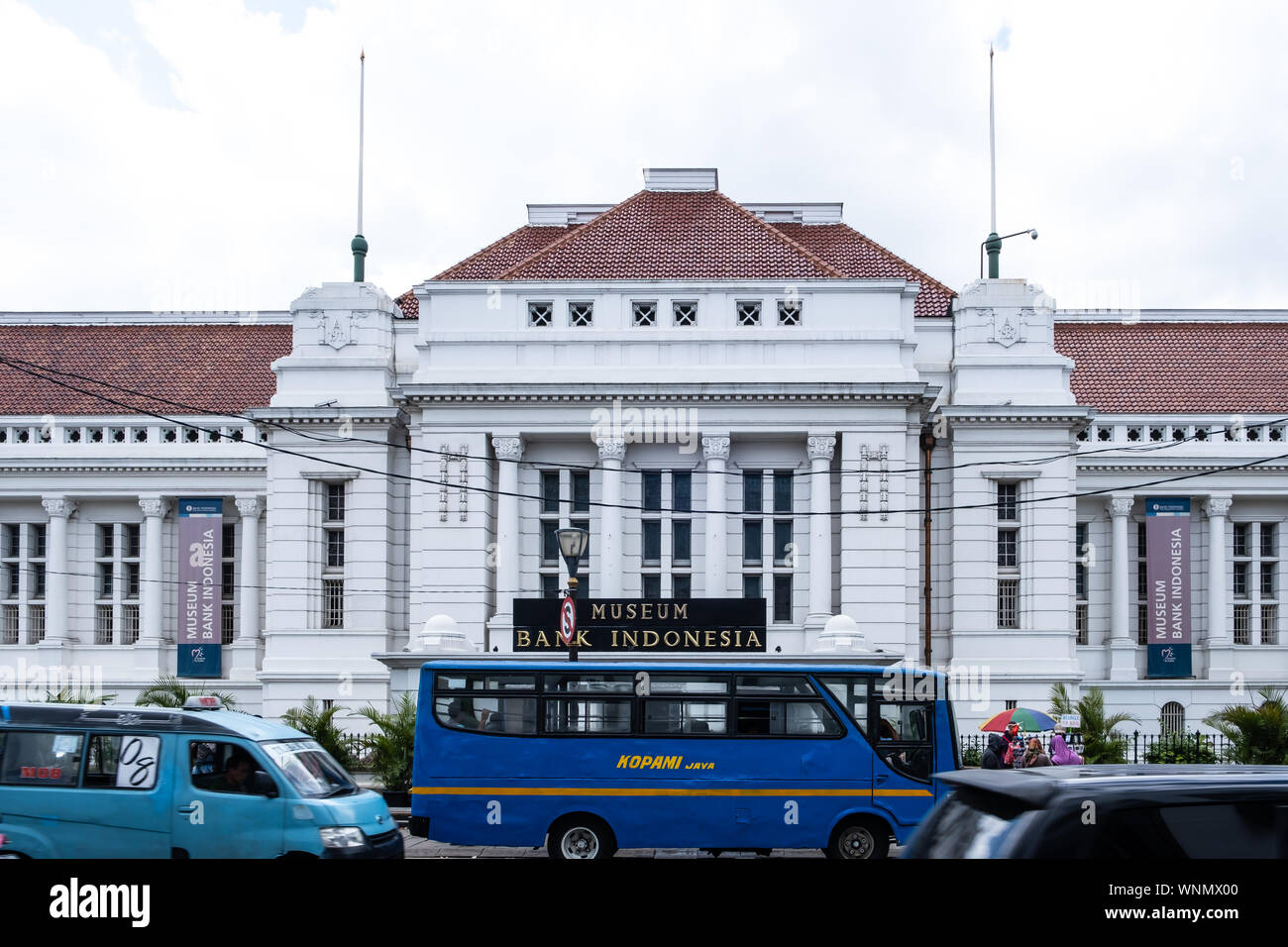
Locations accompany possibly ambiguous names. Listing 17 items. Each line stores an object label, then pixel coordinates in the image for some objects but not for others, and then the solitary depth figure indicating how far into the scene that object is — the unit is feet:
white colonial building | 119.24
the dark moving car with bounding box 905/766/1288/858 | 18.93
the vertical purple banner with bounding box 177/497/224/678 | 139.64
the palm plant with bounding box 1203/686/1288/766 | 94.17
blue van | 43.32
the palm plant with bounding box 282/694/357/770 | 97.81
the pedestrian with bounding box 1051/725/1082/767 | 80.12
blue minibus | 60.49
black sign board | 106.62
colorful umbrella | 89.35
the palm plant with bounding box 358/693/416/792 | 89.92
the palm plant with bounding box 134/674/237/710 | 115.82
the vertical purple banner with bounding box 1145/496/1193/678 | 135.13
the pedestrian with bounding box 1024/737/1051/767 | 71.41
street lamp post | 76.48
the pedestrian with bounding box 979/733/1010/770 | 80.23
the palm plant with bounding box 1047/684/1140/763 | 96.07
